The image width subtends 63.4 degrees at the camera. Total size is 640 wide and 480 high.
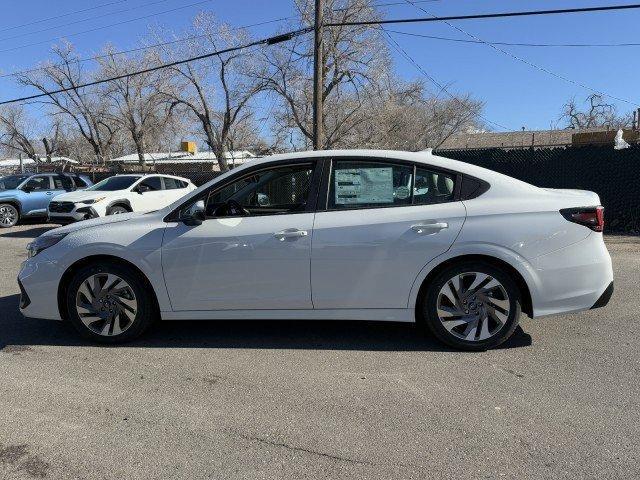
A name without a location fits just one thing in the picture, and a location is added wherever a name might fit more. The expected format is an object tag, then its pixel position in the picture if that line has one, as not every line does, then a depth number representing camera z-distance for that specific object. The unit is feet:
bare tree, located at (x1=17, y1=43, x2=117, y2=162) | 135.44
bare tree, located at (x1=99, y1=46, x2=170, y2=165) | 117.60
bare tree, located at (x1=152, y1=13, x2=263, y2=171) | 104.78
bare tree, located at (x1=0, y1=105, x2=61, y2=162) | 193.32
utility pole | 48.91
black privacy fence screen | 35.99
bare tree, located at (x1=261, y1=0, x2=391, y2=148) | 79.92
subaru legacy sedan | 13.21
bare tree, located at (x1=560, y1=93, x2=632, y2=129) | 147.21
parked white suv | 39.99
